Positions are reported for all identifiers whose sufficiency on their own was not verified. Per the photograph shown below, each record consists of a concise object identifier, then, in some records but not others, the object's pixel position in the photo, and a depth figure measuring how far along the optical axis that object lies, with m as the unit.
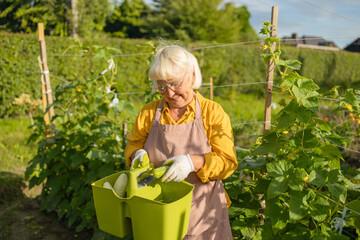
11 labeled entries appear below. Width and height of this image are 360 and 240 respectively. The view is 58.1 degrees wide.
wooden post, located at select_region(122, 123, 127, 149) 2.68
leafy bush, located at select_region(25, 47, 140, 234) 2.70
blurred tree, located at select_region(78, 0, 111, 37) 11.75
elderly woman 1.47
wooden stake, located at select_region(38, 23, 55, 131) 3.43
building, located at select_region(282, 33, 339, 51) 22.89
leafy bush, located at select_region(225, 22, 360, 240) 1.51
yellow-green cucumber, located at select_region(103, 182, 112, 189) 1.35
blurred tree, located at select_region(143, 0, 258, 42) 18.94
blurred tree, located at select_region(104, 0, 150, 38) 20.02
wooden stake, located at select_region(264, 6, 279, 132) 2.00
